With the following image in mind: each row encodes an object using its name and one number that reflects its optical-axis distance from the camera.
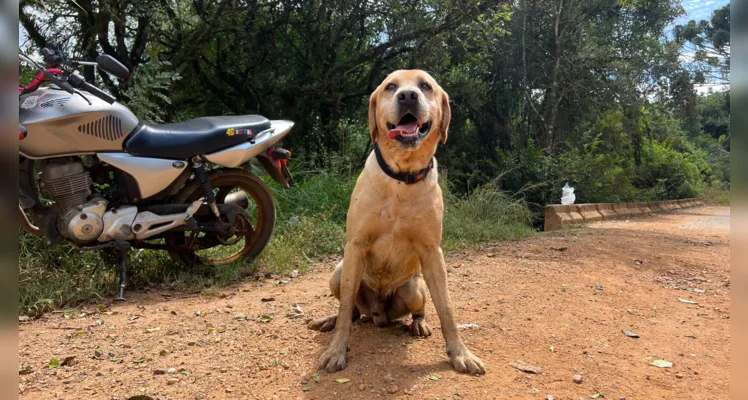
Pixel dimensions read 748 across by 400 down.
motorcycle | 3.42
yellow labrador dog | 2.54
